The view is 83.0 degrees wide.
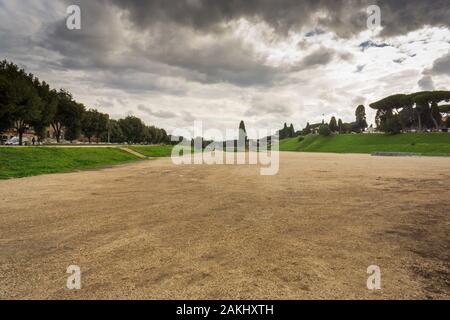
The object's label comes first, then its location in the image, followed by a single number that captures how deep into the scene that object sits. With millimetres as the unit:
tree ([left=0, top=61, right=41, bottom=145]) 41375
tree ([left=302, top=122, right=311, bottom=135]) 198125
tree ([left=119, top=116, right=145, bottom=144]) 116625
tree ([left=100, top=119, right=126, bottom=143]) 107162
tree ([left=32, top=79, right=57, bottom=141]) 52531
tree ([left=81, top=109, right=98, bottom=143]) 75400
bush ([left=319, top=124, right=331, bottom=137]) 140450
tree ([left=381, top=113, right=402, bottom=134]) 102350
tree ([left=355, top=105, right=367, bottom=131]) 148875
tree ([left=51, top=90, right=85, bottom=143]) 62531
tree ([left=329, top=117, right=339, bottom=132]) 157125
